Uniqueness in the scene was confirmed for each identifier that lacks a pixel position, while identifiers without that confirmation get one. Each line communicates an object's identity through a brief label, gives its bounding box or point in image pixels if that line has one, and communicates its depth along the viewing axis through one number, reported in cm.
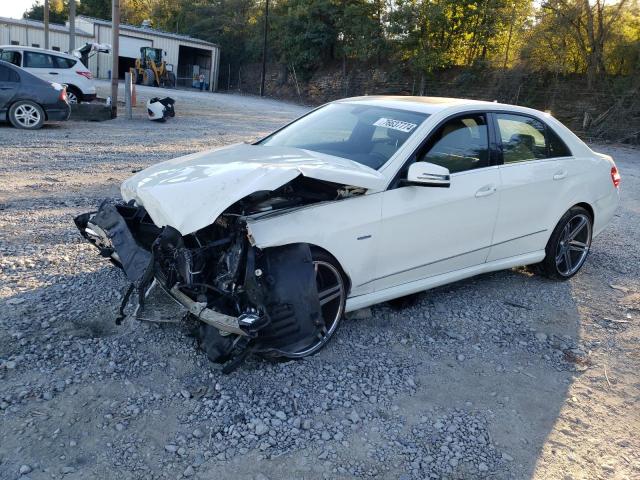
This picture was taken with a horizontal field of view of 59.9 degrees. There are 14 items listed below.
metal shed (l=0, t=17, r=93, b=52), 3984
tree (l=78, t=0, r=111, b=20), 6247
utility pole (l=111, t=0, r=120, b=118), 1493
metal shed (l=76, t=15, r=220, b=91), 4194
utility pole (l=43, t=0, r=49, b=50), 2522
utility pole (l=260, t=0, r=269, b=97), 4239
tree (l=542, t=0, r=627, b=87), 2278
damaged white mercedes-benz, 327
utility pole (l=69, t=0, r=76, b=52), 2159
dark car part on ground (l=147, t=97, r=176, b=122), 1550
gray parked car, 1161
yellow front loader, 3866
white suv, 1534
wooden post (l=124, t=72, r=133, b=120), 1548
